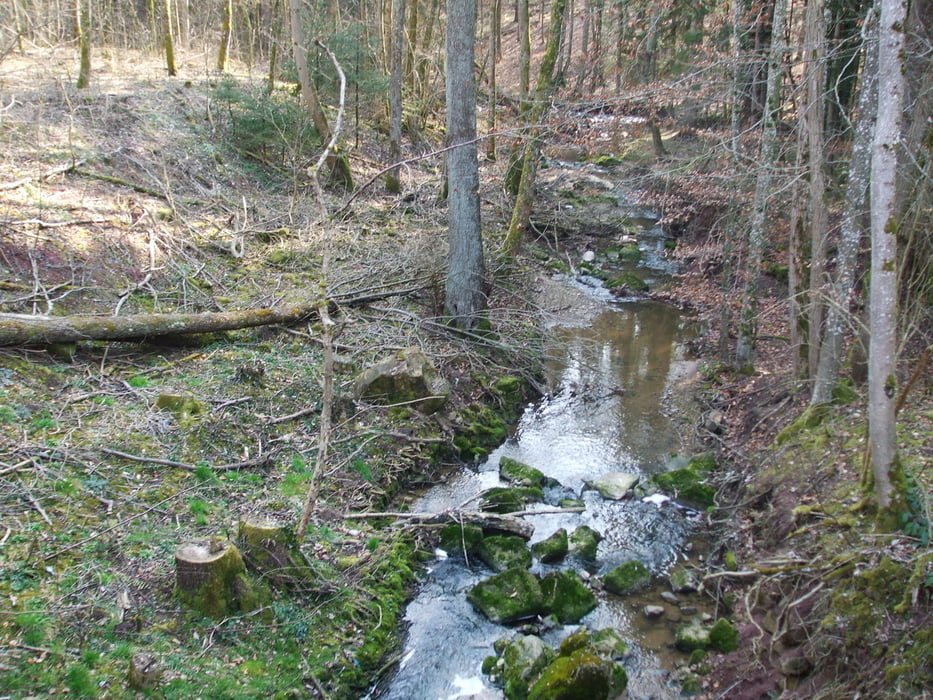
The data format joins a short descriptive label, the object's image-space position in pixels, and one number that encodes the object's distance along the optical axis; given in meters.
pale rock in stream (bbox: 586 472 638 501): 8.34
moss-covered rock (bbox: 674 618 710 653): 5.74
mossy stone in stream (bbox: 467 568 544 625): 6.16
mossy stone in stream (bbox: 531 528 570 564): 7.02
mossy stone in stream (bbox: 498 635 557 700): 5.22
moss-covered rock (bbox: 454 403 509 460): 8.93
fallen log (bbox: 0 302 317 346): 7.02
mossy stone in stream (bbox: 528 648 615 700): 4.89
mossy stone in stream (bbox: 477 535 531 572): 6.83
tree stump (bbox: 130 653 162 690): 3.99
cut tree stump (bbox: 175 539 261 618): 4.76
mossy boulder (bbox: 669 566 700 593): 6.63
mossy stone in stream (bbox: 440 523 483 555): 6.95
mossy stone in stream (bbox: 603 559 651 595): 6.64
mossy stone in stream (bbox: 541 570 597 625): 6.26
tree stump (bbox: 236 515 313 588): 5.16
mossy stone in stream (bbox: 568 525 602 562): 7.17
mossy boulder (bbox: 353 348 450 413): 8.54
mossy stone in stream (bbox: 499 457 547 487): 8.37
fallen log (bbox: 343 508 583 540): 7.06
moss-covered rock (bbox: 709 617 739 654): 5.57
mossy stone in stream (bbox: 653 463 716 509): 8.09
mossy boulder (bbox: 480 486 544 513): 7.61
